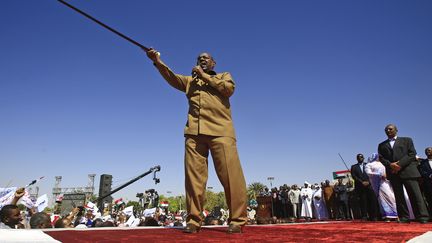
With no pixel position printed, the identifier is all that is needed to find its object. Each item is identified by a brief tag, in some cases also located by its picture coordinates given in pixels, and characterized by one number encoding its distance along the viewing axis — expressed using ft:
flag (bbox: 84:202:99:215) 37.06
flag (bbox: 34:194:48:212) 28.07
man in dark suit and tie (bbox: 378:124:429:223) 15.85
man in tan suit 10.50
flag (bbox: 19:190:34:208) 25.80
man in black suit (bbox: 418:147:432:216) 21.34
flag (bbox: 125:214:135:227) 31.75
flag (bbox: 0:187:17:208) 24.22
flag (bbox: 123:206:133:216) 38.31
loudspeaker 89.25
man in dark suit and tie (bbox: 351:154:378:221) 23.85
